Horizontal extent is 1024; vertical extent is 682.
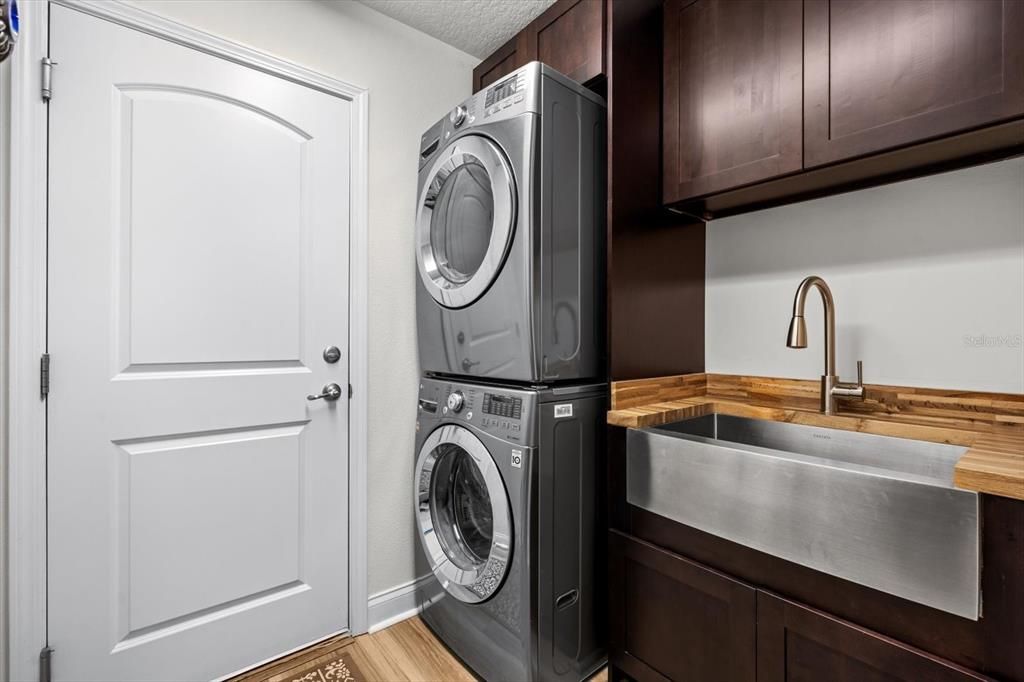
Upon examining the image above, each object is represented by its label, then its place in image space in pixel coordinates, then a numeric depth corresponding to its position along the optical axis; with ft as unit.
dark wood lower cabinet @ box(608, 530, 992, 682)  3.20
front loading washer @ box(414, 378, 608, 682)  4.58
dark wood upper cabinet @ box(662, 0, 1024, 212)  3.47
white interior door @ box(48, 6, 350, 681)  4.45
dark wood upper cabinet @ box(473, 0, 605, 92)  5.11
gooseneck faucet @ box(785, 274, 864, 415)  4.73
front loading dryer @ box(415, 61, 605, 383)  4.65
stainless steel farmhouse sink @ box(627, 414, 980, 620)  2.88
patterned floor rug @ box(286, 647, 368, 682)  5.17
